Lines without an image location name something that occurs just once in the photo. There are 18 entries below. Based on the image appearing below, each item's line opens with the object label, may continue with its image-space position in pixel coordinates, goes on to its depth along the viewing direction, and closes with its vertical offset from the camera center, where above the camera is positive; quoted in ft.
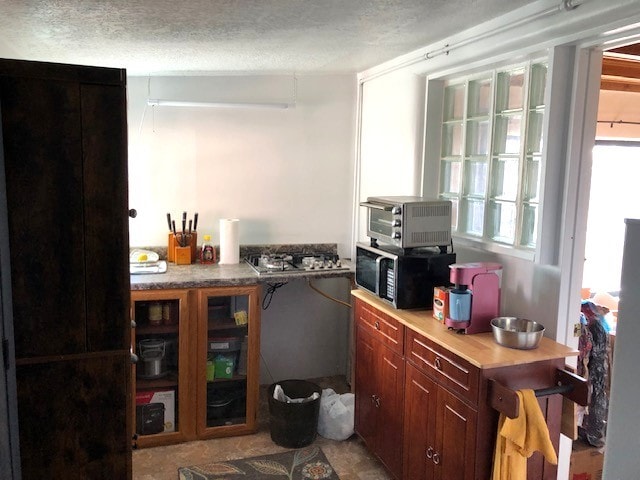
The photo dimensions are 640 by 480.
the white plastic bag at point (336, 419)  10.84 -4.79
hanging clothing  9.68 -3.17
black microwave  8.77 -1.55
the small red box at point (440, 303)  8.18 -1.86
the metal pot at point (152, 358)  10.48 -3.56
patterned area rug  9.62 -5.25
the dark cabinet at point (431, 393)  7.01 -3.10
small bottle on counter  12.16 -1.78
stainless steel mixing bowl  7.22 -2.04
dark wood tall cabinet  5.60 -1.00
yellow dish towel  6.53 -3.03
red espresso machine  7.87 -1.69
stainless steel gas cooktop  11.23 -1.89
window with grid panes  8.13 +0.45
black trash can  10.46 -4.72
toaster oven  8.75 -0.70
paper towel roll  11.98 -1.50
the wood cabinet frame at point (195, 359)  10.41 -3.60
